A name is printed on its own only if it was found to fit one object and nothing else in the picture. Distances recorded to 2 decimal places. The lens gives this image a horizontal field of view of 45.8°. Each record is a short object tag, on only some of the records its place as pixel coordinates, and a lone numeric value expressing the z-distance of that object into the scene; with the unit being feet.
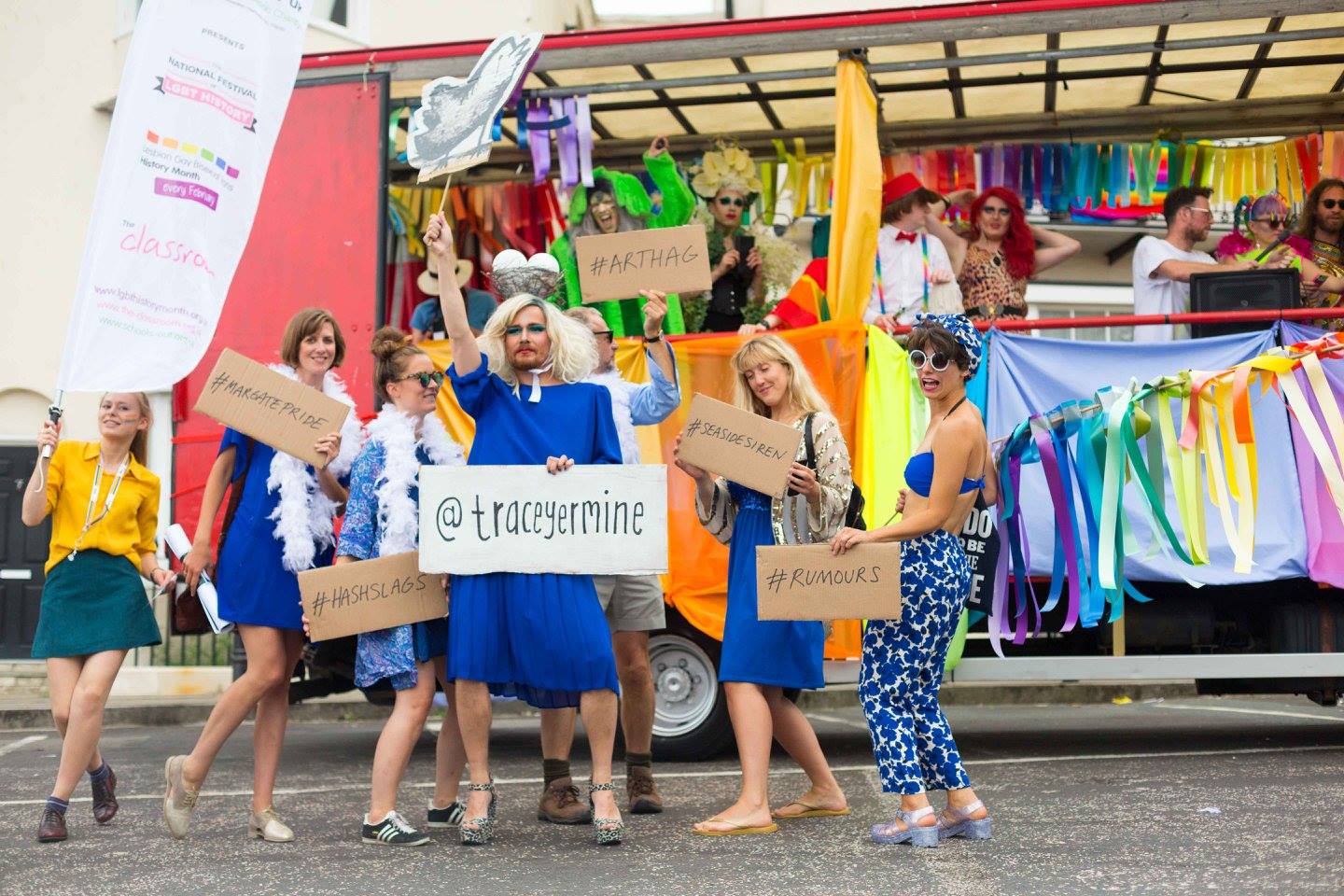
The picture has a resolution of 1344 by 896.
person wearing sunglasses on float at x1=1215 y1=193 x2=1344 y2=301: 27.73
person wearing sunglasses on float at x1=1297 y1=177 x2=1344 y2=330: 27.84
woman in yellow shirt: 19.38
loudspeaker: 25.04
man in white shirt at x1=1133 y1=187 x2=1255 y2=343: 27.86
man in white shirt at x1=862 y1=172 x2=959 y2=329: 27.71
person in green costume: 27.91
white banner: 18.95
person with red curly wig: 29.09
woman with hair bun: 17.95
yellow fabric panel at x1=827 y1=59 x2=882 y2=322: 24.34
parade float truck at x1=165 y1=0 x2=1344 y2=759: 24.14
